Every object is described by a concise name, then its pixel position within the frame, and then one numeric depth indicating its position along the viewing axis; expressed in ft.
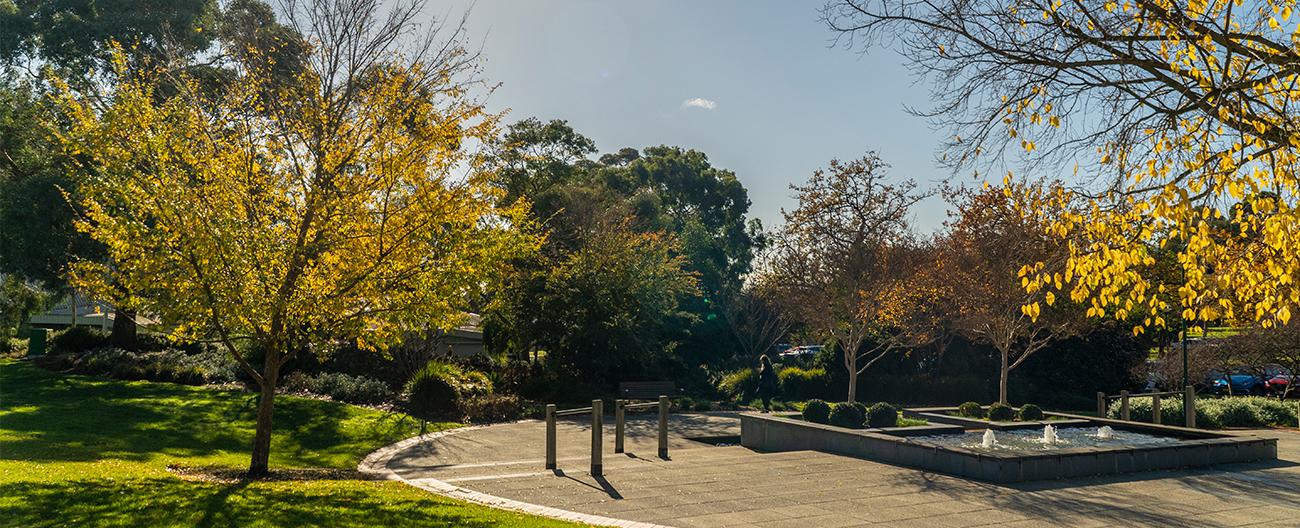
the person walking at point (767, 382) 87.35
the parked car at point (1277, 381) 108.52
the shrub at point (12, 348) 130.21
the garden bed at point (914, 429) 57.07
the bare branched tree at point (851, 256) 84.02
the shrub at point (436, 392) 74.23
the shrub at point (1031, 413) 67.41
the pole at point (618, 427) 55.77
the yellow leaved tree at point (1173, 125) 22.74
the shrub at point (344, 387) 78.59
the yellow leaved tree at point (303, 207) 39.50
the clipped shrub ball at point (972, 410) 70.33
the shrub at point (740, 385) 101.20
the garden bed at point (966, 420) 62.49
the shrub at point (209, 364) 87.40
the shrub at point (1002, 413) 68.69
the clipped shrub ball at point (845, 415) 59.47
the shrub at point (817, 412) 60.75
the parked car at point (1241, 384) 109.70
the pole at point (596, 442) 44.93
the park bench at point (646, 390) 93.20
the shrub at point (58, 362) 95.09
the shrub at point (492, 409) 73.26
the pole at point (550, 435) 48.85
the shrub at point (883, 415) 62.69
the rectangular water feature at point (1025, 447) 43.47
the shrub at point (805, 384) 102.12
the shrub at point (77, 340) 106.86
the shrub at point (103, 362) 89.92
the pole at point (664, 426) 55.16
